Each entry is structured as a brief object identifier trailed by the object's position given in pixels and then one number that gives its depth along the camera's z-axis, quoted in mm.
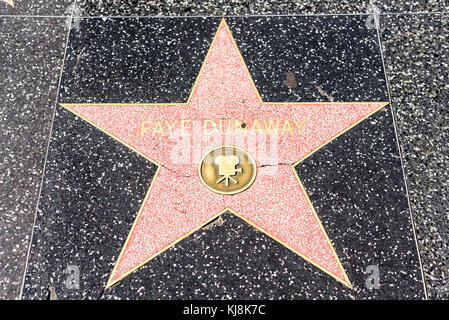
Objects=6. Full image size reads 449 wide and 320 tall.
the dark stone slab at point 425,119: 1615
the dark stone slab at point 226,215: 1553
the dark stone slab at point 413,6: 2117
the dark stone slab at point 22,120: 1618
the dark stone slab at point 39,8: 2104
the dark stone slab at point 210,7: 2092
